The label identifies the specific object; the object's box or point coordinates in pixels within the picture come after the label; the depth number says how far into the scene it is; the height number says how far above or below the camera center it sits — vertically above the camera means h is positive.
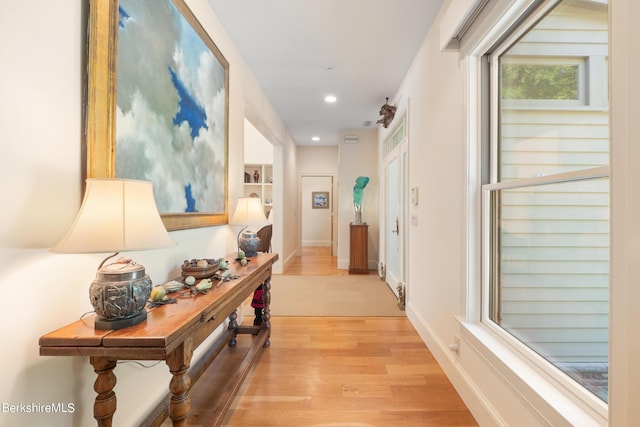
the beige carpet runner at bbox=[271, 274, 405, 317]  3.29 -1.11
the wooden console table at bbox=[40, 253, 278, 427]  0.91 -0.43
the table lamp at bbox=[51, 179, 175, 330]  0.89 -0.08
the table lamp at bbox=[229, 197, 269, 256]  2.31 -0.04
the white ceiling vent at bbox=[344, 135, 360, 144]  5.52 +1.46
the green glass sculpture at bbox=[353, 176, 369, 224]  5.23 +0.39
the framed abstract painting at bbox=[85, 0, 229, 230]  1.14 +0.56
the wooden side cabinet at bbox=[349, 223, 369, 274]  5.14 -0.63
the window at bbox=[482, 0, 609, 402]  1.04 +0.11
